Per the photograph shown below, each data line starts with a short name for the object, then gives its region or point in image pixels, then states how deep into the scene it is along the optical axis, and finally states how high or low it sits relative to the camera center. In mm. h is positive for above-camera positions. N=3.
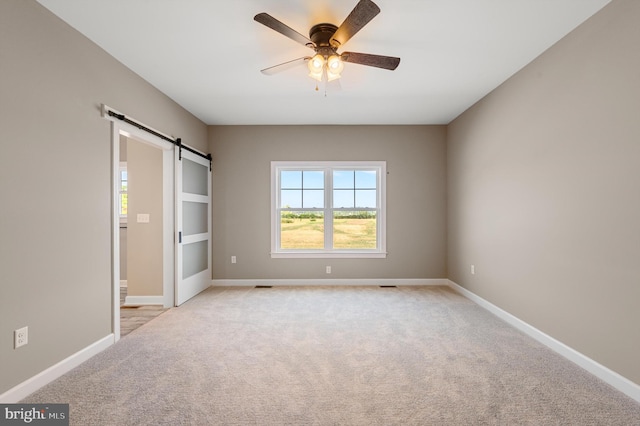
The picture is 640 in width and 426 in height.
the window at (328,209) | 5180 +122
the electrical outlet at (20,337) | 1937 -788
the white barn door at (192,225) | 4016 -124
